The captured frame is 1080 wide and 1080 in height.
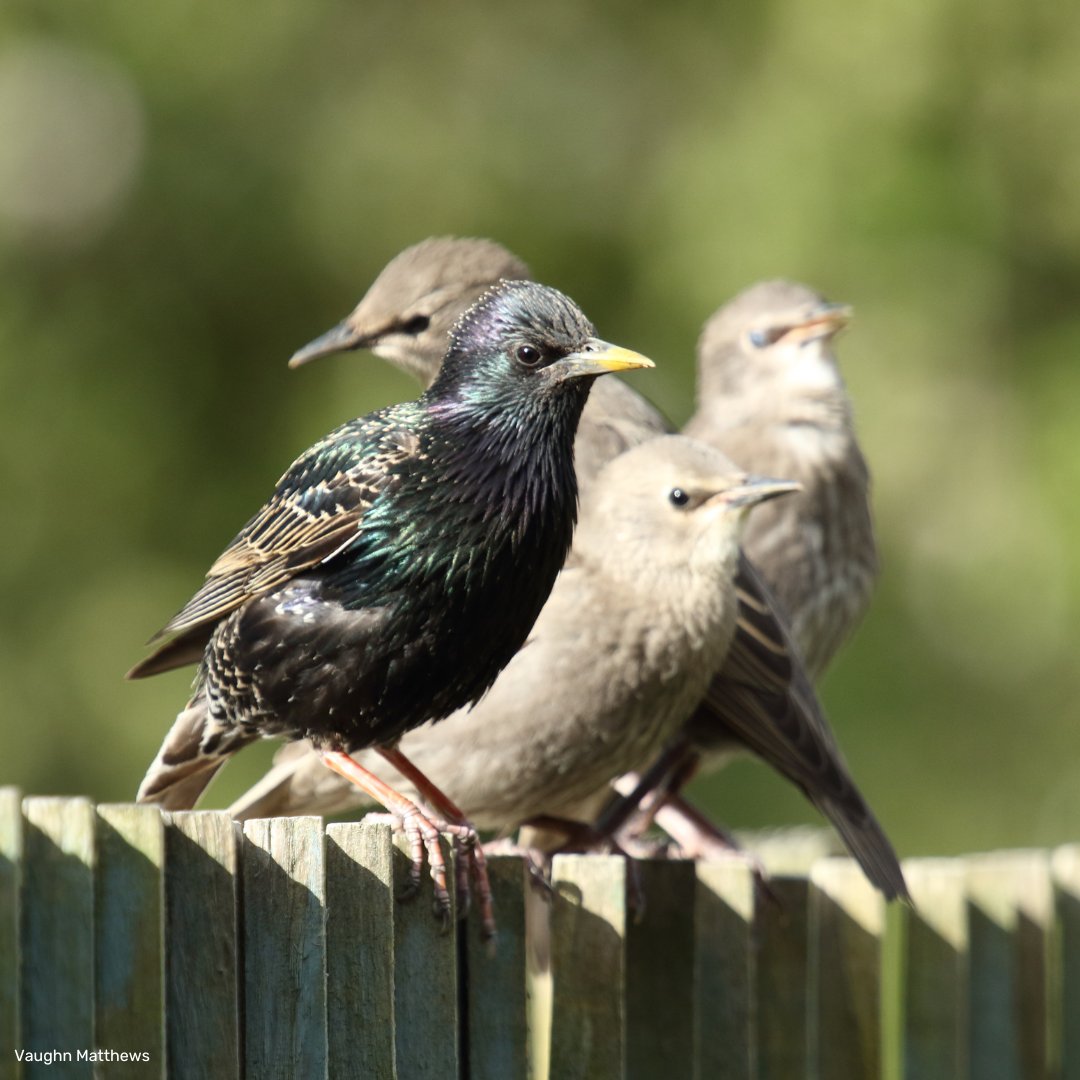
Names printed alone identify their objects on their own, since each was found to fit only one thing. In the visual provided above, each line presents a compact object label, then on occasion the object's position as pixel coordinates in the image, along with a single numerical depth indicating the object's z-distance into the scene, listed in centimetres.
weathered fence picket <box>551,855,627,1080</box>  654
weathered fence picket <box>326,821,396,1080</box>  527
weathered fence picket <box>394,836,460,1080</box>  557
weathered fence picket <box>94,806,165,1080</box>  473
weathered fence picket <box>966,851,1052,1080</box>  840
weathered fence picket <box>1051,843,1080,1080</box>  904
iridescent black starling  624
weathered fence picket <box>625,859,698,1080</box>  716
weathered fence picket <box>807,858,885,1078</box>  796
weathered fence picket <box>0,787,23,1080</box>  449
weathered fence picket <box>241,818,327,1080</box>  509
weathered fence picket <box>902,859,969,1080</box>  814
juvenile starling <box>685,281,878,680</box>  1039
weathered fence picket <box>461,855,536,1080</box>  589
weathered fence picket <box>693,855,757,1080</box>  726
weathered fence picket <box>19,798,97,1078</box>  460
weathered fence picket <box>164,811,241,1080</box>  493
